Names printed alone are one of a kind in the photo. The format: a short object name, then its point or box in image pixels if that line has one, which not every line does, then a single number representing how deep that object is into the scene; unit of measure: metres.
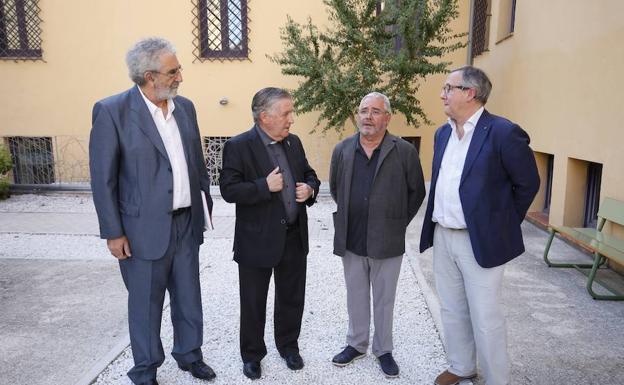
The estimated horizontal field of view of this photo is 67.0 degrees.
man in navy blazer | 2.68
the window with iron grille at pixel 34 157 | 10.23
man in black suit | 2.95
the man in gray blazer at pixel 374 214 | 3.10
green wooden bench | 4.46
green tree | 7.75
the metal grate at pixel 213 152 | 10.23
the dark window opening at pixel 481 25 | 9.62
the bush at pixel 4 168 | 9.22
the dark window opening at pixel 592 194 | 6.35
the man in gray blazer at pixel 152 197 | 2.70
